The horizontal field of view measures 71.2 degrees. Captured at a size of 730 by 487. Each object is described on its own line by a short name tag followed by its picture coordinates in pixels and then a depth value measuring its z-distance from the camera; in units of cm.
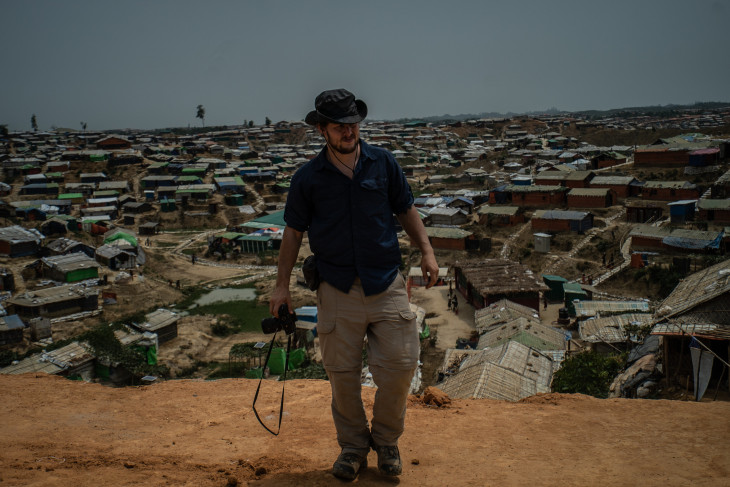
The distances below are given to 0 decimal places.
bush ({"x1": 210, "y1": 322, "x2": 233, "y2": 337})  2328
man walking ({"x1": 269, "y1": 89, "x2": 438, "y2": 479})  309
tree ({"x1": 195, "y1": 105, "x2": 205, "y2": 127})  11571
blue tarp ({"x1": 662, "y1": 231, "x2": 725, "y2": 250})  2422
